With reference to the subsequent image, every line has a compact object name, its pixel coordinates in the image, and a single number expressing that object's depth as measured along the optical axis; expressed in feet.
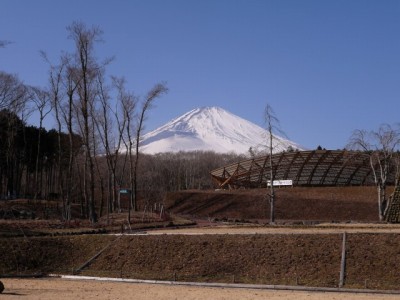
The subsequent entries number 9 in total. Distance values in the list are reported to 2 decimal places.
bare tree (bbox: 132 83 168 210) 177.78
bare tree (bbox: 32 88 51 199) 170.35
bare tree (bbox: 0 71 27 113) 170.40
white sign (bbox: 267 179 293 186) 222.28
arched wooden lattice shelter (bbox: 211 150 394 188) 247.09
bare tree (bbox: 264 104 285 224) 139.66
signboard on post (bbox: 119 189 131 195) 123.65
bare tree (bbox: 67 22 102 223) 136.11
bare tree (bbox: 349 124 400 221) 146.51
